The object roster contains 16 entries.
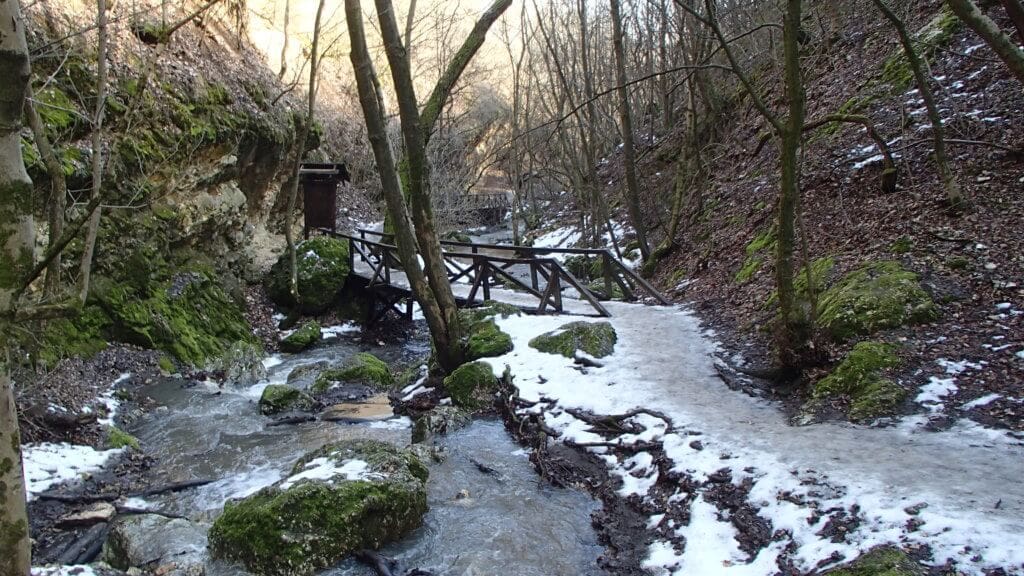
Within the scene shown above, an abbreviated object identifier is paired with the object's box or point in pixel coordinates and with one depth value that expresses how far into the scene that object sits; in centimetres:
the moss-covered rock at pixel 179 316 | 1016
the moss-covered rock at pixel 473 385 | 786
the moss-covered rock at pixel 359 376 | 962
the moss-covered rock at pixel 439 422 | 718
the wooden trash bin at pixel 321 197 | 1750
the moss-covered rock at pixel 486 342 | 850
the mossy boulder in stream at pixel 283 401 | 855
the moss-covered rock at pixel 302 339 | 1264
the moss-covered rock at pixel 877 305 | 607
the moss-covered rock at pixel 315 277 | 1443
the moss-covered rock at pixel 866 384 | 514
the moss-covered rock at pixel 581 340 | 793
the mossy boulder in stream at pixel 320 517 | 448
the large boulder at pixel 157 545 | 453
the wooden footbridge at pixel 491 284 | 1015
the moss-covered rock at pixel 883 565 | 310
